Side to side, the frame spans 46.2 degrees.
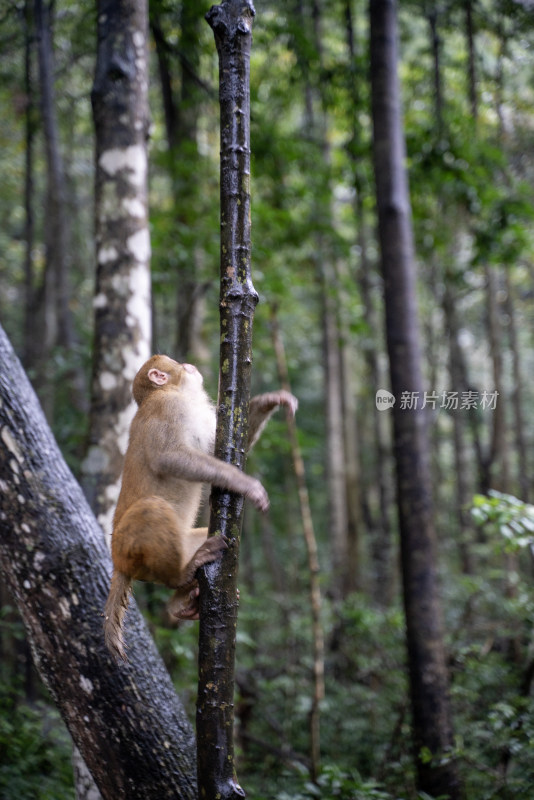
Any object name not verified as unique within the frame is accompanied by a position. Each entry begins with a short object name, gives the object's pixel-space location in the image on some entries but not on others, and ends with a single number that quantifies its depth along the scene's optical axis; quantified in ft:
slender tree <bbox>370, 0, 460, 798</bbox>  15.12
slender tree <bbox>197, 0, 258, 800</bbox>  7.00
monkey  8.76
